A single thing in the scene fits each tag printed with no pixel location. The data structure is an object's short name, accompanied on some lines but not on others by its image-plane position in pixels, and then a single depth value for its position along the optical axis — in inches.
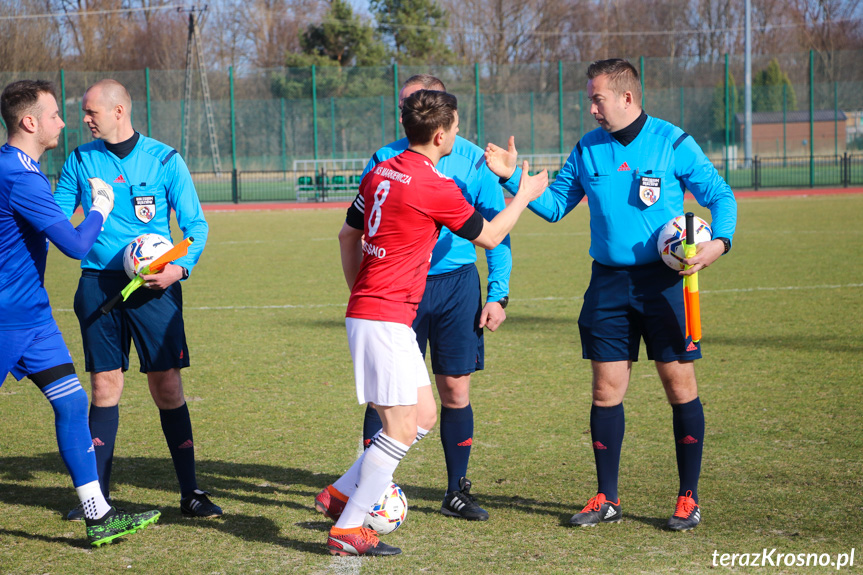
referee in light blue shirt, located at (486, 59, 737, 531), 333.4
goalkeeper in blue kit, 302.0
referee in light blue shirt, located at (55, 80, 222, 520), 350.6
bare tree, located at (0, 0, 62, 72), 3356.3
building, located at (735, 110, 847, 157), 2802.7
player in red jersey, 288.5
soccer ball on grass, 312.3
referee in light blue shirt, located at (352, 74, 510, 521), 350.0
